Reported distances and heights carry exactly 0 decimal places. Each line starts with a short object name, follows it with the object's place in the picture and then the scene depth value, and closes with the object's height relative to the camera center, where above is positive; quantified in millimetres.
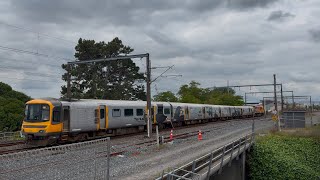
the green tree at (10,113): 38375 -114
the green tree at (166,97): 73188 +2767
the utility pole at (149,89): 28422 +1718
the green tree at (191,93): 77375 +4009
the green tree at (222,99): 90181 +2874
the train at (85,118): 20906 -523
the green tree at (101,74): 53062 +5659
